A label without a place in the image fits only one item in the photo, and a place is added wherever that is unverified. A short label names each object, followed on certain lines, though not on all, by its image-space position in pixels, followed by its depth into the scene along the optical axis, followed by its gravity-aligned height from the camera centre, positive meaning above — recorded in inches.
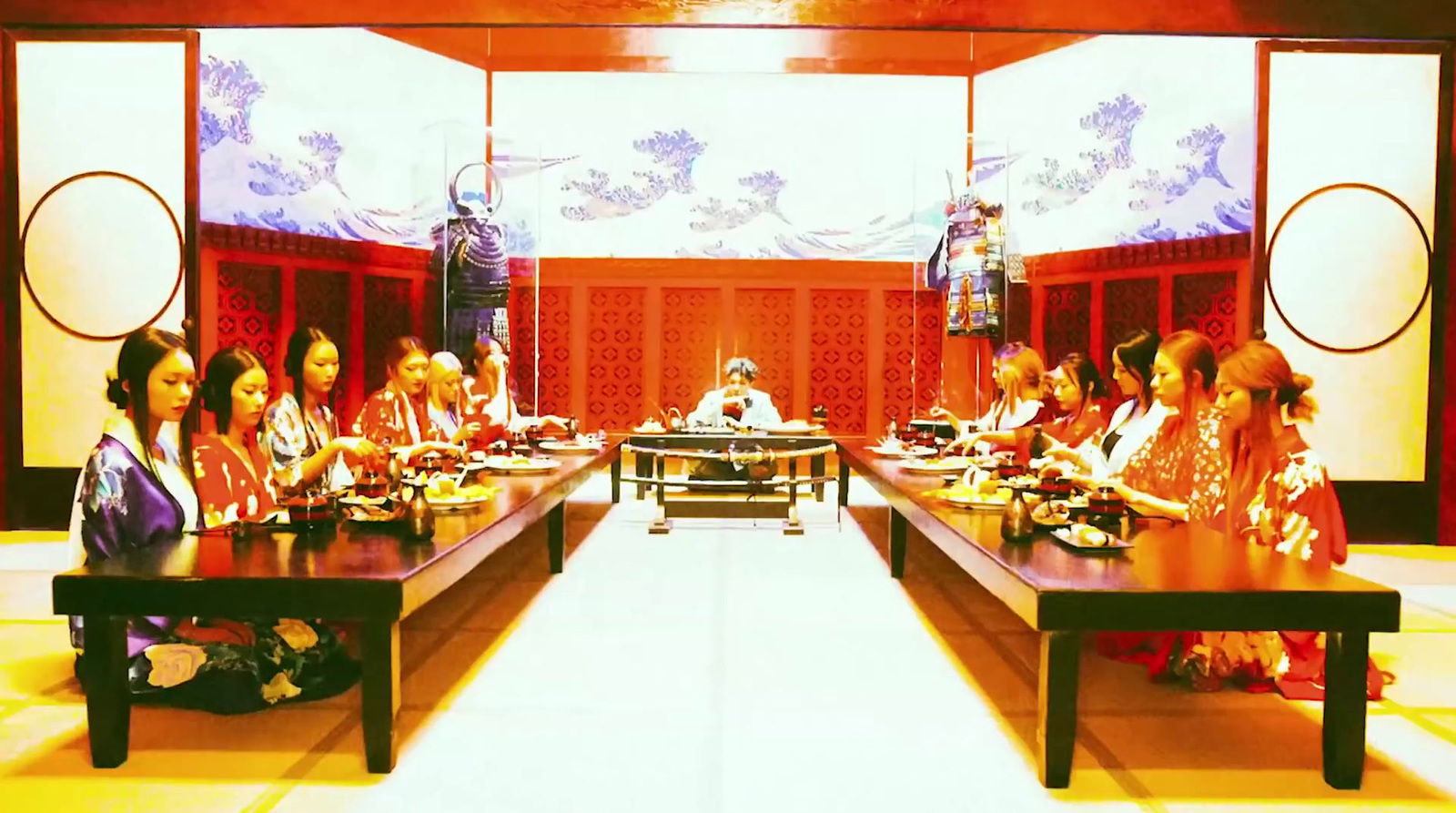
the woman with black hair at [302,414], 145.3 -12.1
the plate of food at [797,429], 278.5 -24.3
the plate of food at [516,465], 170.1 -21.9
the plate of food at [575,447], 213.5 -23.6
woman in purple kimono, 104.5 -21.1
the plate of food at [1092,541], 101.7 -19.6
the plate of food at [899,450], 204.4 -22.4
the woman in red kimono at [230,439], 115.0 -12.7
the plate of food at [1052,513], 115.0 -19.2
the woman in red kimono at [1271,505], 112.8 -17.8
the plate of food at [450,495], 125.6 -20.4
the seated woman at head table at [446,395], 201.3 -12.1
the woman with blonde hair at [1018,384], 208.2 -8.5
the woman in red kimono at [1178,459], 130.1 -15.3
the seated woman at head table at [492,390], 254.5 -14.0
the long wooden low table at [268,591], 85.9 -22.0
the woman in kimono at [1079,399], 182.1 -9.8
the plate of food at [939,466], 174.0 -21.6
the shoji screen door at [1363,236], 225.9 +24.7
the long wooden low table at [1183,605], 84.4 -21.6
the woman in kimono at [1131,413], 159.5 -10.9
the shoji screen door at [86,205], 224.8 +27.1
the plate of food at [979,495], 131.4 -20.2
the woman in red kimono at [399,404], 185.0 -13.2
